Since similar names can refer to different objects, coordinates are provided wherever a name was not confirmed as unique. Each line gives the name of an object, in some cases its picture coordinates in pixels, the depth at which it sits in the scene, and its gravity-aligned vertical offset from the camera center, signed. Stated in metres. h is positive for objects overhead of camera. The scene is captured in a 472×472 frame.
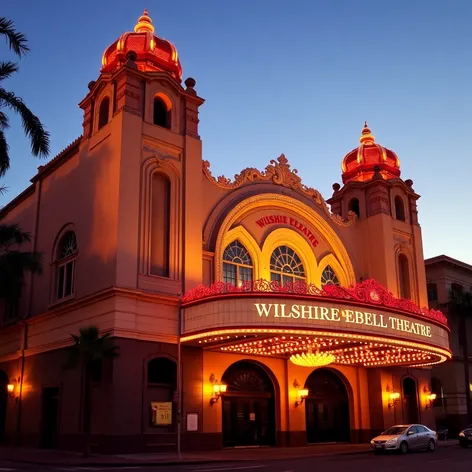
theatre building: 23.80 +4.30
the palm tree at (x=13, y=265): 26.83 +6.22
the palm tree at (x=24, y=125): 24.56 +11.05
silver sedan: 25.30 -1.12
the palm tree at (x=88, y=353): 21.95 +2.05
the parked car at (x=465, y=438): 29.78 -1.25
